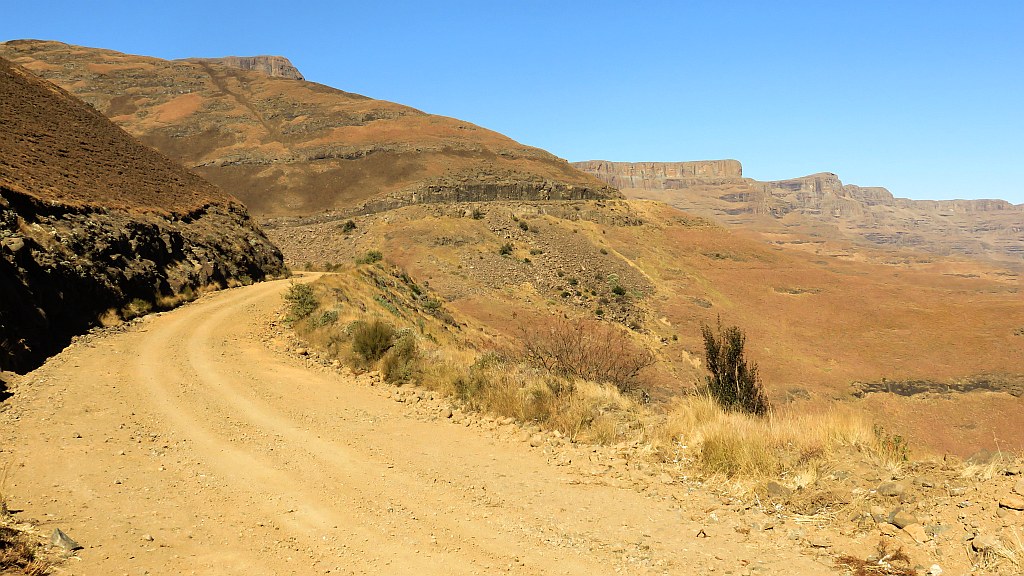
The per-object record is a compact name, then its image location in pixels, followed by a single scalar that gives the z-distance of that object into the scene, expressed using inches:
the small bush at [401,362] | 420.4
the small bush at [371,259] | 1203.9
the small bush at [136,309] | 538.9
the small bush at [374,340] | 453.4
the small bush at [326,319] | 530.6
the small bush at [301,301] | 567.3
